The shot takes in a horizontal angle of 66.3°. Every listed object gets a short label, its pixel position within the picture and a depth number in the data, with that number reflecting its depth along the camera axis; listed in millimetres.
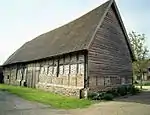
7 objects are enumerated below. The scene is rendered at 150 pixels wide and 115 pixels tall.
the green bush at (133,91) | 12284
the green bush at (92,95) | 9892
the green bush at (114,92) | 11077
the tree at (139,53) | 19574
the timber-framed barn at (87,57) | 10481
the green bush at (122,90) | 11486
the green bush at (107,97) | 9739
